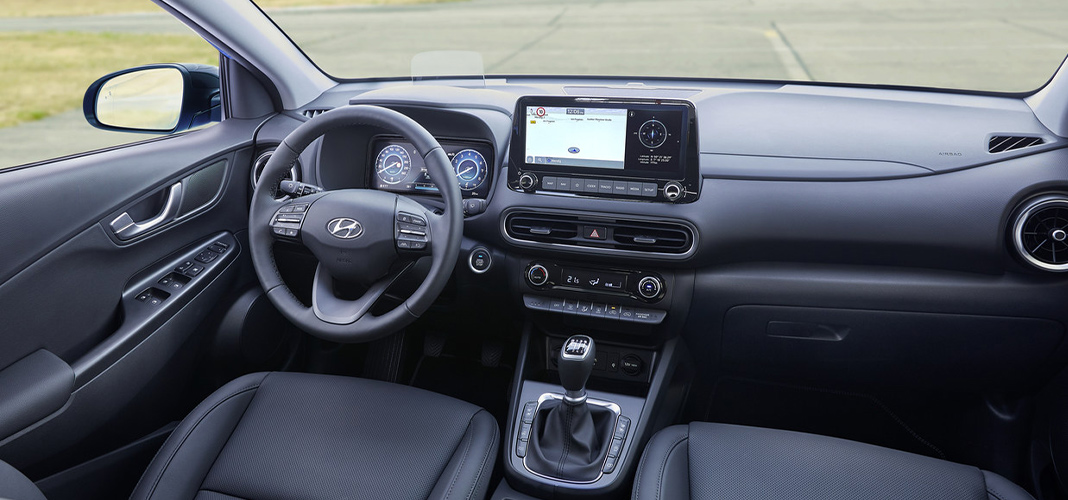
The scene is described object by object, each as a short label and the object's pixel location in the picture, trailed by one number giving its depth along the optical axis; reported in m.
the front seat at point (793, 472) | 1.55
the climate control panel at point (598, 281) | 2.04
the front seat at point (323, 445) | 1.56
